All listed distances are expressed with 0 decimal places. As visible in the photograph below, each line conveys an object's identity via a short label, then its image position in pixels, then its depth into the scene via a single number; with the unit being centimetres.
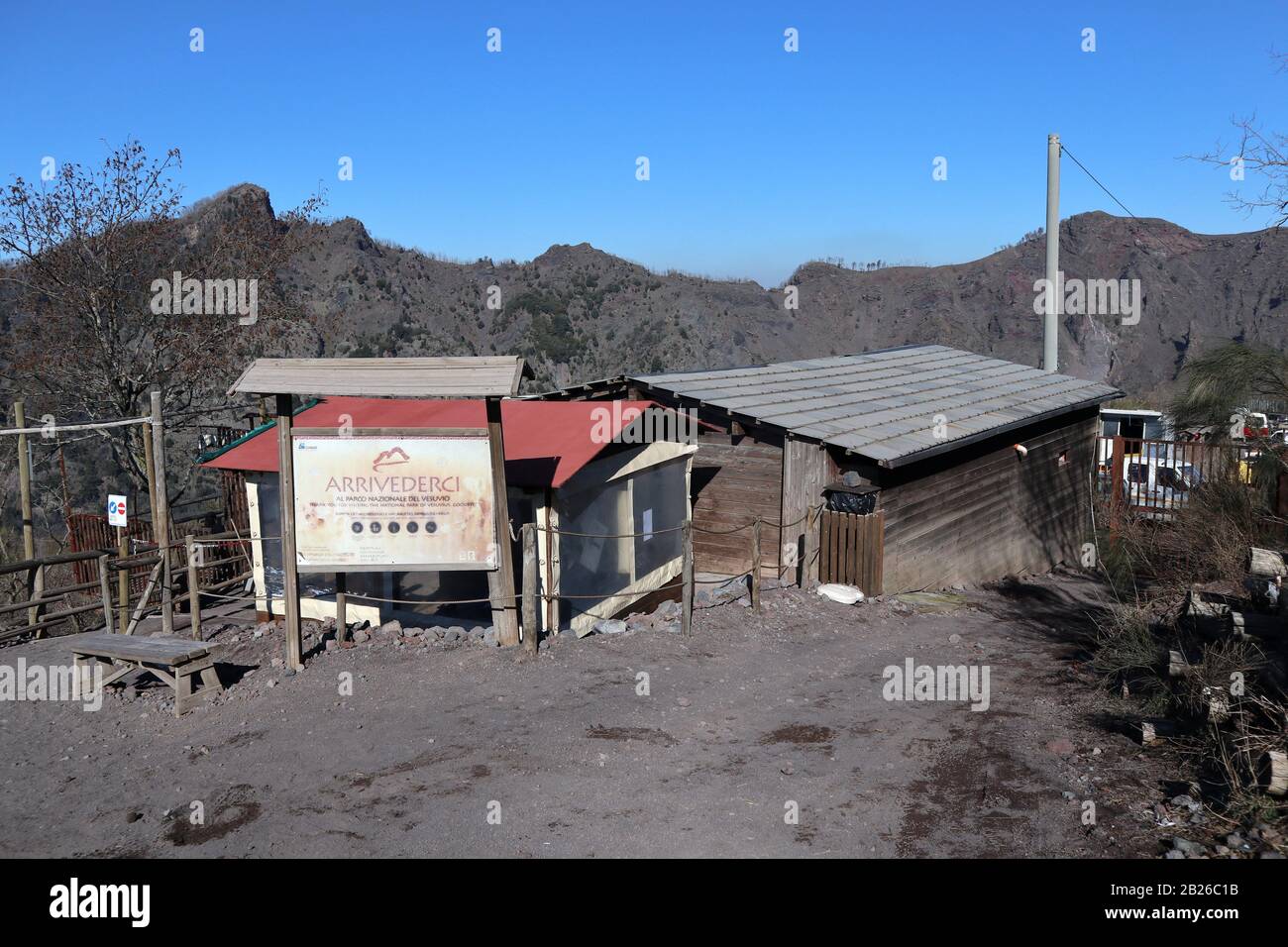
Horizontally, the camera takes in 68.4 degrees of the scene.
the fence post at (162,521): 1091
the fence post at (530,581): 906
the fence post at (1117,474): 1741
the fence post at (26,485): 1335
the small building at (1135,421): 2672
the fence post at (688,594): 984
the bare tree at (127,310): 1598
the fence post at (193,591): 1004
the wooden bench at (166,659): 823
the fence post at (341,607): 982
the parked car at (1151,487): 1439
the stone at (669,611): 1077
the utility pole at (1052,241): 2006
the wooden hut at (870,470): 1203
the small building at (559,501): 1025
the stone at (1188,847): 505
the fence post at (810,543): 1212
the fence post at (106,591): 1093
